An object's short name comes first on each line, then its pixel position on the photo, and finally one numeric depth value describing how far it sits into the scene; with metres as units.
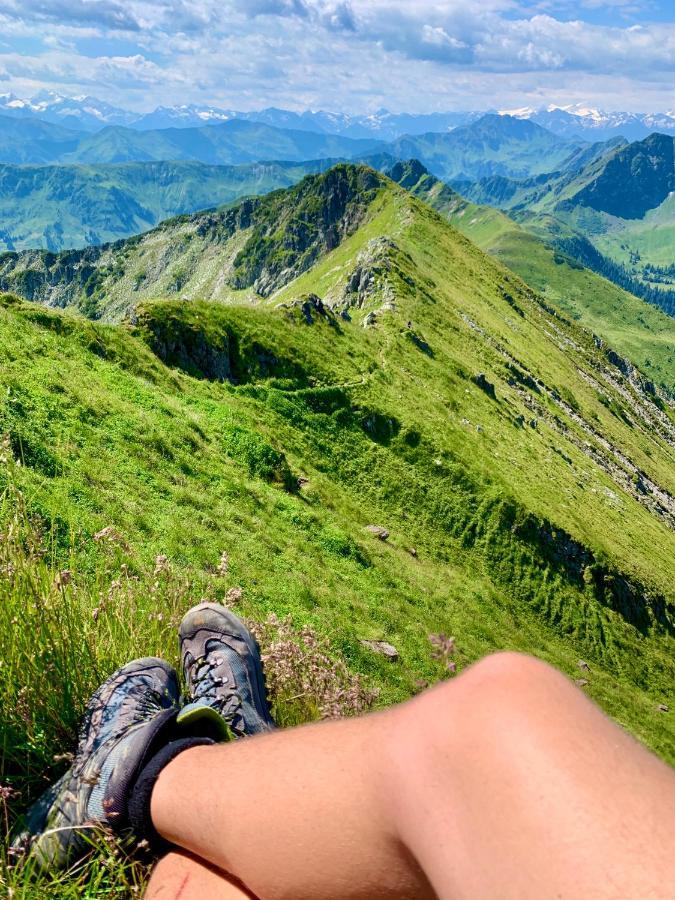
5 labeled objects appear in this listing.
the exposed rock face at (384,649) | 15.12
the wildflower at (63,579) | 3.81
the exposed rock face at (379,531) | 23.34
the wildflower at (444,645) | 5.14
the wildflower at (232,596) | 5.59
